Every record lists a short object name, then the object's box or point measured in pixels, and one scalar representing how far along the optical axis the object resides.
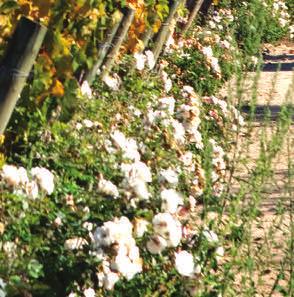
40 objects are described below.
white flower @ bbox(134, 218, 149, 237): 5.85
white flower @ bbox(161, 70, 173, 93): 12.02
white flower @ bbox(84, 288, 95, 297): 5.57
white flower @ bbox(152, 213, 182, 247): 5.88
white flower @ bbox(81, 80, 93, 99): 8.61
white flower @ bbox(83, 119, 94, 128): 8.37
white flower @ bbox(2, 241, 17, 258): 5.32
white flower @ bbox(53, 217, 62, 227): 6.16
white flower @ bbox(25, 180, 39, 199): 5.93
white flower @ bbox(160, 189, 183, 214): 6.29
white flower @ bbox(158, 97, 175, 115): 9.52
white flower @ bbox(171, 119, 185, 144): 9.20
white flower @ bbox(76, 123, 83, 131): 8.47
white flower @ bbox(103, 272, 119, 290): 5.55
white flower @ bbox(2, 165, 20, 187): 5.77
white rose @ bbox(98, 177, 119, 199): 6.47
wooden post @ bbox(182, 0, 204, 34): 17.78
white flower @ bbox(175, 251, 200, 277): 5.93
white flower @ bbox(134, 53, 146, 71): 10.97
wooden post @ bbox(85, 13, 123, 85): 9.05
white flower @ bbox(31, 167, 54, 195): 5.99
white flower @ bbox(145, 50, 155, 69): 11.60
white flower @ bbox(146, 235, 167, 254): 5.90
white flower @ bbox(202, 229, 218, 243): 6.32
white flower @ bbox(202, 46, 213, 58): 15.81
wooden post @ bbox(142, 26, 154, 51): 12.30
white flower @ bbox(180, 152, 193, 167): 9.08
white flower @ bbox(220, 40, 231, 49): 17.31
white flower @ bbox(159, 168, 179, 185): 6.83
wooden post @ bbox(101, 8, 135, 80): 9.94
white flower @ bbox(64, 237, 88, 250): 5.84
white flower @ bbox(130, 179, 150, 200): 6.23
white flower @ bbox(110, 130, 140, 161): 7.49
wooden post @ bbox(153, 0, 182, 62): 13.31
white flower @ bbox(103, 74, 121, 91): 9.93
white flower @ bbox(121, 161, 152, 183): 6.36
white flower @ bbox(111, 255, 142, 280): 5.52
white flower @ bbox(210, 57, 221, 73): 15.60
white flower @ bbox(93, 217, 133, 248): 5.54
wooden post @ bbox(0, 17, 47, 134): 5.87
